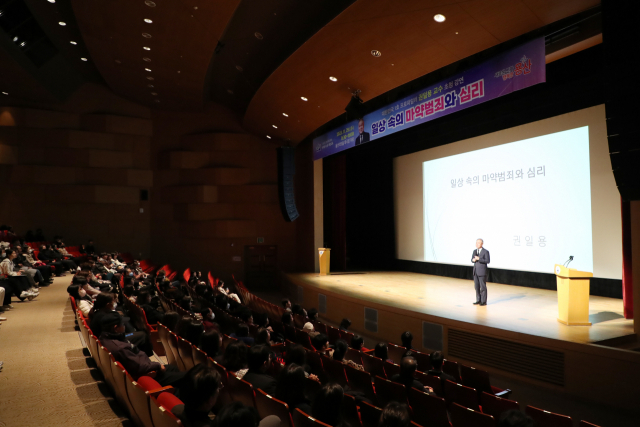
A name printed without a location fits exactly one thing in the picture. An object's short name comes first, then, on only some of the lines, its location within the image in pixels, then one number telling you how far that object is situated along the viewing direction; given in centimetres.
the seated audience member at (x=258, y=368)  254
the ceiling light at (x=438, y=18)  505
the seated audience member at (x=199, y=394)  184
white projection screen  698
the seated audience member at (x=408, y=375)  302
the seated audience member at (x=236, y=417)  146
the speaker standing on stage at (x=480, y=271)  647
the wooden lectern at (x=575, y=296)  511
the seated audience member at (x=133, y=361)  276
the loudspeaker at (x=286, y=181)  1091
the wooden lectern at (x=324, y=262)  1145
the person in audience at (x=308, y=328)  507
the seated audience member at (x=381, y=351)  381
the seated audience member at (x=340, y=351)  378
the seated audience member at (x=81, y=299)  441
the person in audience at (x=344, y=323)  514
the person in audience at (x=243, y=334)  395
